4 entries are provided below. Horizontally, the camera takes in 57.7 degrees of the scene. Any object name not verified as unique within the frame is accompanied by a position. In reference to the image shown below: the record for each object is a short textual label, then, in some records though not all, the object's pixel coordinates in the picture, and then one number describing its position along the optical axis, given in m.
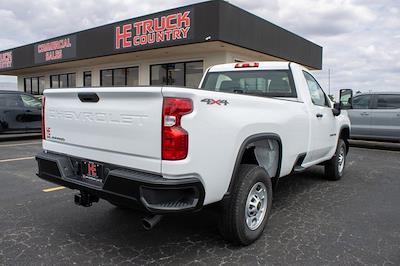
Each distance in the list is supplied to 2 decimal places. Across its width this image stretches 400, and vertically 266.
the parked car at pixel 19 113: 11.88
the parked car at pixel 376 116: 10.98
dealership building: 14.32
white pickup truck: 2.86
